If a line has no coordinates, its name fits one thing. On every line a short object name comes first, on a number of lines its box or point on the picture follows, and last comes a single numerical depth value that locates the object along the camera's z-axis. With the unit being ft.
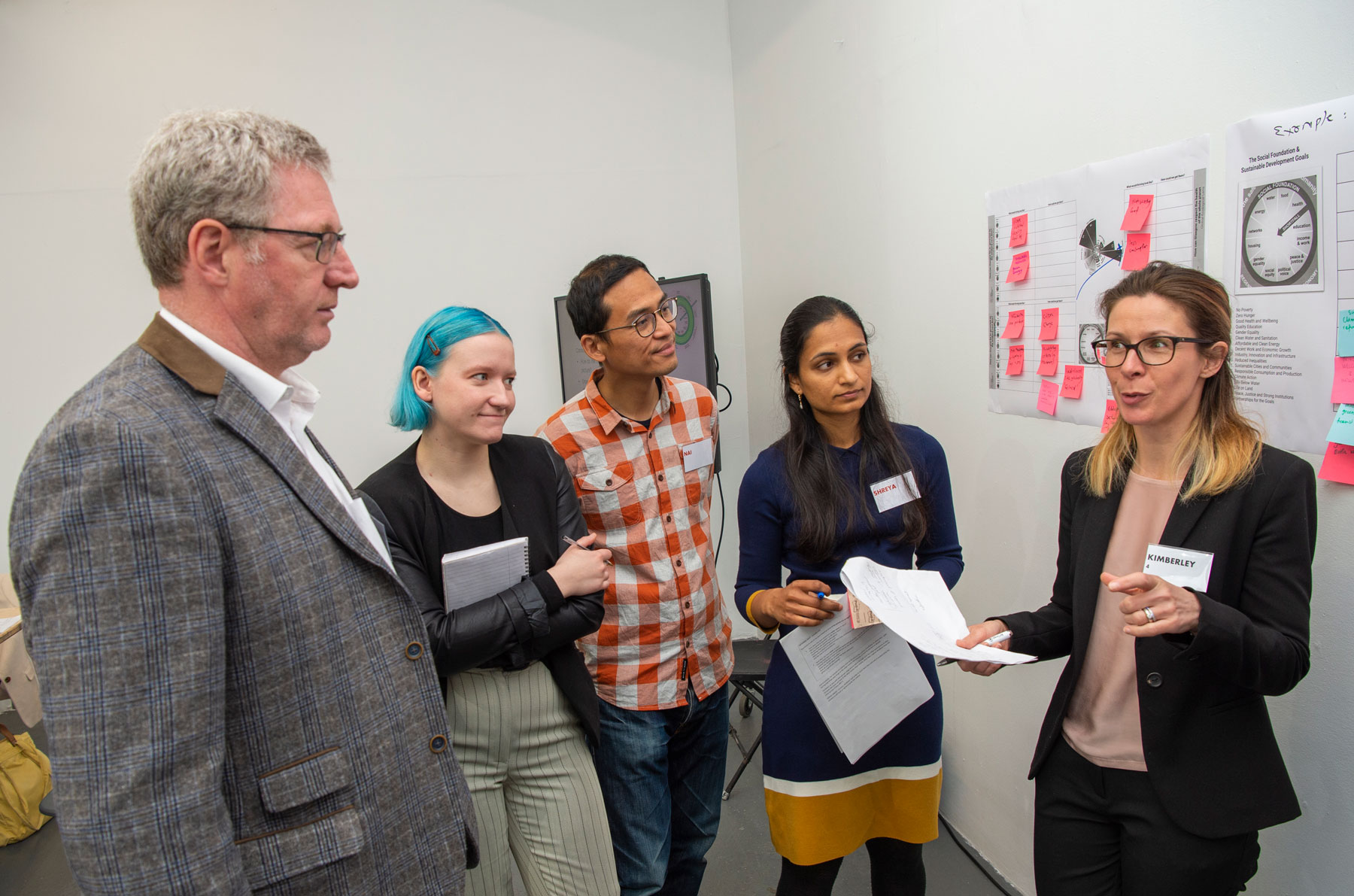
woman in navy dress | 5.46
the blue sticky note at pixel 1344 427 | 4.05
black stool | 9.50
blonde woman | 3.64
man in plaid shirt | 5.88
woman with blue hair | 4.77
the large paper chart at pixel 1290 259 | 4.05
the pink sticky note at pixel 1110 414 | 5.58
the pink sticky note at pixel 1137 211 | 5.17
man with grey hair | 2.40
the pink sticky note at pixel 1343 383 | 4.08
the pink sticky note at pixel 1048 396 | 6.23
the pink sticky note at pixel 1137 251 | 5.24
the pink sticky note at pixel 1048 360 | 6.18
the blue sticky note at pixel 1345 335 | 4.05
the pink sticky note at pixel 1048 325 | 6.14
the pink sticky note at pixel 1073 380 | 5.92
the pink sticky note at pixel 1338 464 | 4.11
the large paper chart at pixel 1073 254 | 4.99
